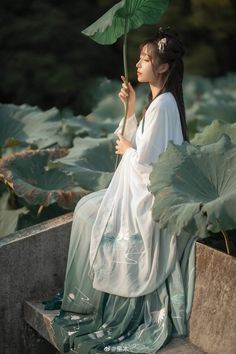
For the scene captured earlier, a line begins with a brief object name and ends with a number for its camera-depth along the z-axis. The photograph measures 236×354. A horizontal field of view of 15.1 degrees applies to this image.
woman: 4.06
